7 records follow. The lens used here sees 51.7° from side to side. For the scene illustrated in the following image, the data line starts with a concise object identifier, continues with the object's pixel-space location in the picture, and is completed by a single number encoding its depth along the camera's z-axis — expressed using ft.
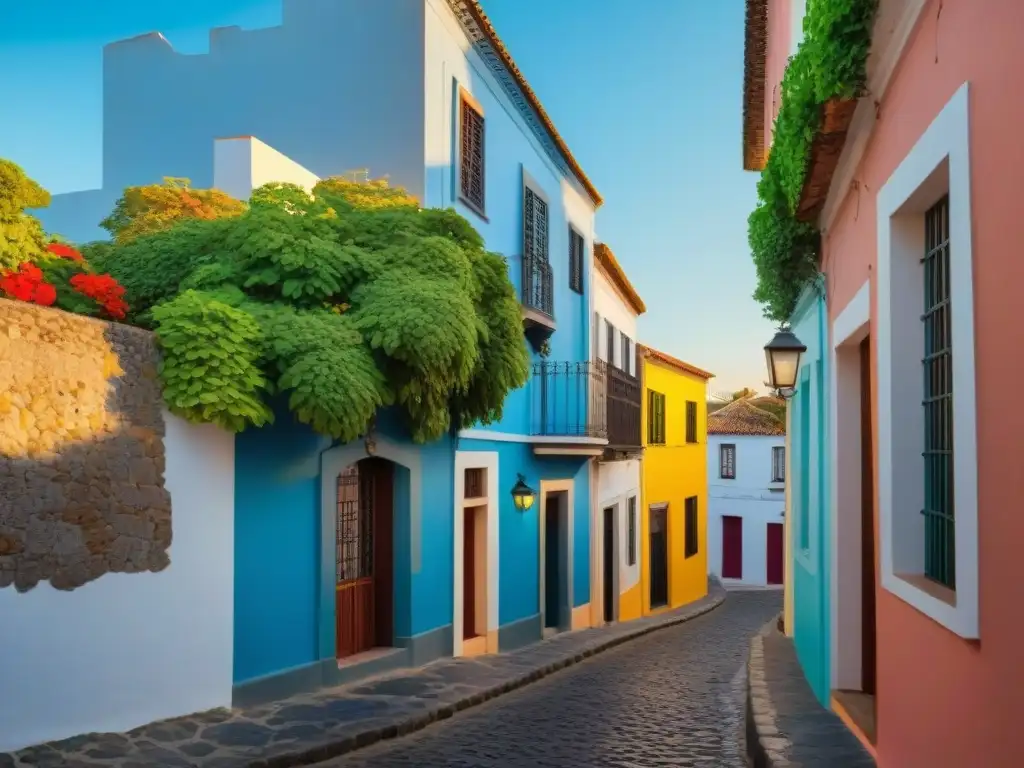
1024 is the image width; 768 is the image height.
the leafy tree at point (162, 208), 38.47
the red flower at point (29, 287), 26.96
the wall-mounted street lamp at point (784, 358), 31.71
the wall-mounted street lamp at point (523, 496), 53.06
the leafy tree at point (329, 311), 28.81
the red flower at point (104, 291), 30.89
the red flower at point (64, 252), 32.32
